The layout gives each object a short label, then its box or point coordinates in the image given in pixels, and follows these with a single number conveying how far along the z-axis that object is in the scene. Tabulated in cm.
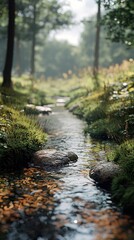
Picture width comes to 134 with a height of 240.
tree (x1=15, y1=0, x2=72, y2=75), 3797
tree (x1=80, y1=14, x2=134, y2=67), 7788
